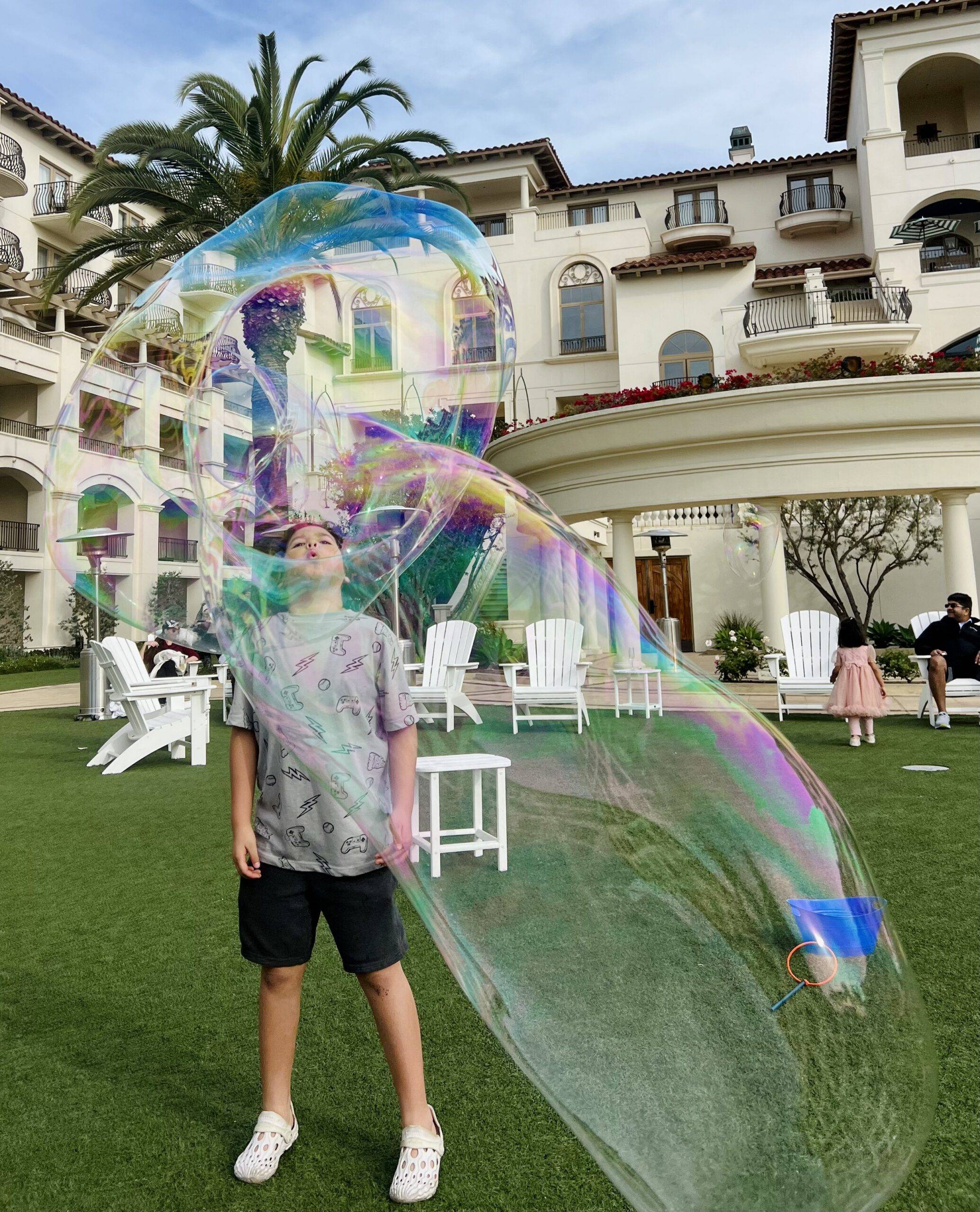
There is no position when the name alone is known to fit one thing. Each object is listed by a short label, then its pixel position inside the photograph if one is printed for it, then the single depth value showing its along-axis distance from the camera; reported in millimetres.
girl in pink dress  9148
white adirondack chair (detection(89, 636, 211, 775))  8945
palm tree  14242
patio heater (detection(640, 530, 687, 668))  15521
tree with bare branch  22875
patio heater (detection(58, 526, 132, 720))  13555
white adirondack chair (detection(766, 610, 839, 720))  11398
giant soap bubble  1904
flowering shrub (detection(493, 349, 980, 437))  13023
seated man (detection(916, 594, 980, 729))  10461
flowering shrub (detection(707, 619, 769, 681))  15578
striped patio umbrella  24125
